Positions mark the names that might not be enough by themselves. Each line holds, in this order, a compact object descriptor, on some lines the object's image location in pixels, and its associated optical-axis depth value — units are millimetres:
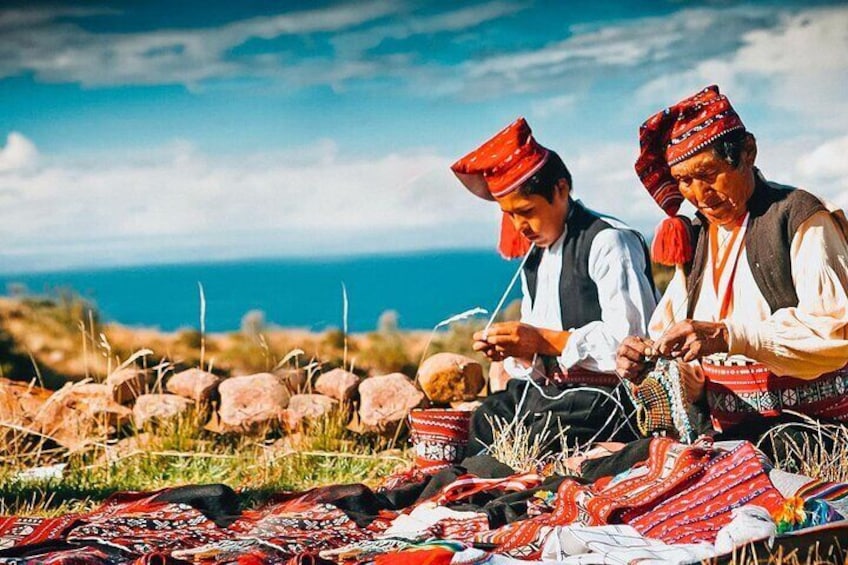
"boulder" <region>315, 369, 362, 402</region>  6867
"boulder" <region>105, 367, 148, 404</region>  6984
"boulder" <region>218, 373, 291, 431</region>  6742
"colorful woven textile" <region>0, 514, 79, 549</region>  3969
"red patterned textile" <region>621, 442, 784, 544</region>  3557
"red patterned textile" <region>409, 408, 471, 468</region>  5227
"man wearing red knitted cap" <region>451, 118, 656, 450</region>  4703
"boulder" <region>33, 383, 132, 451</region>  6613
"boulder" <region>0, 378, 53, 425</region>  6633
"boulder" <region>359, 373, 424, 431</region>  6664
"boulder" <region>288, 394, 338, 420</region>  6688
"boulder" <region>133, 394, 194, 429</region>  6702
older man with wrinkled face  4012
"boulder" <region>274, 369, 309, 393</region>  7072
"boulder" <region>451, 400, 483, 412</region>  6638
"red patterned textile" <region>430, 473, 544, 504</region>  4418
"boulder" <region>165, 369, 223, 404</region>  6930
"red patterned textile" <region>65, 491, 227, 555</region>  3953
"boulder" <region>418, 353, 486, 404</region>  6863
